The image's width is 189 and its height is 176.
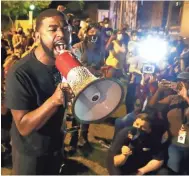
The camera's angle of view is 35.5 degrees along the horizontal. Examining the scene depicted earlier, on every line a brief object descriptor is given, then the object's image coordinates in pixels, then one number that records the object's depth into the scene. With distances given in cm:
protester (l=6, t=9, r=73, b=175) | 109
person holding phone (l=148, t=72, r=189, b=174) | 153
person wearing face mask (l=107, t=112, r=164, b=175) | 163
